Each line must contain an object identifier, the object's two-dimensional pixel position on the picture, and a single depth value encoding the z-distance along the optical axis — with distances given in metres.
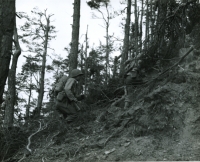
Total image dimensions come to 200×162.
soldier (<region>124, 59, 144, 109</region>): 9.17
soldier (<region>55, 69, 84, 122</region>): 7.85
